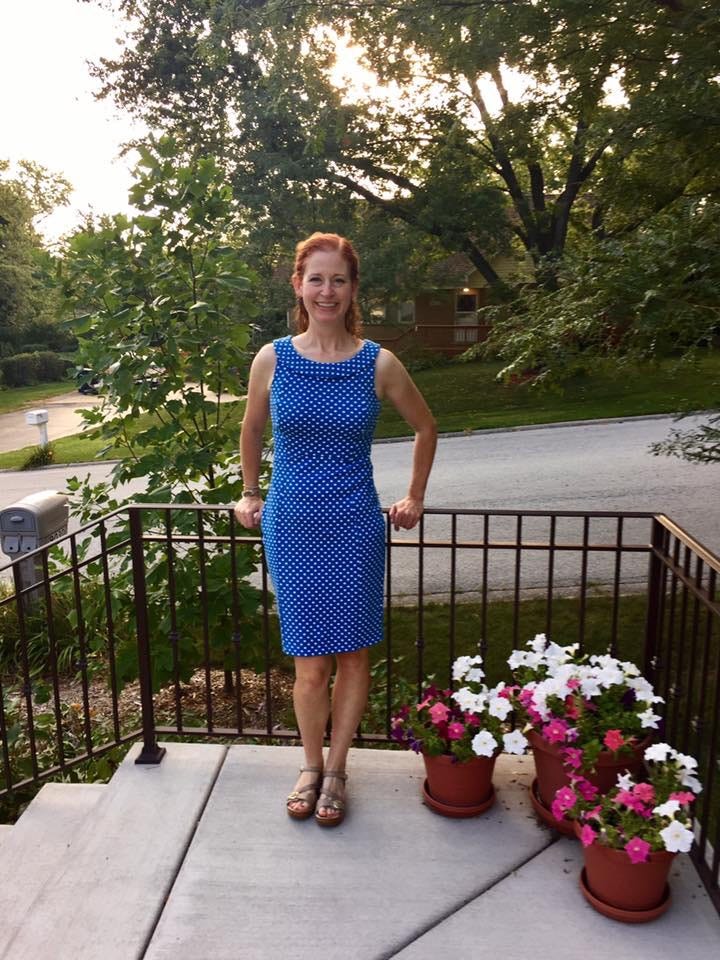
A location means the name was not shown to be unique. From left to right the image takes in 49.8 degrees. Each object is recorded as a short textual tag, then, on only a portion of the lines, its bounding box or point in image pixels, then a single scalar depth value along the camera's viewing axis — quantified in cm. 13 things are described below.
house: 1858
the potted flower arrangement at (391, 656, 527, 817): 239
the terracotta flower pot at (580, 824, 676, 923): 196
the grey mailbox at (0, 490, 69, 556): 494
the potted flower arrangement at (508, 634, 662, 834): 225
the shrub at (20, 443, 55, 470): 1266
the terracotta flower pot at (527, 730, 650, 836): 228
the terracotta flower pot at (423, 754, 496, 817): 242
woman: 229
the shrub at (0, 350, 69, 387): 2768
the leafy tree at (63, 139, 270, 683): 344
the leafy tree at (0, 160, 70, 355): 2633
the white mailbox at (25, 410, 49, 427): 1284
